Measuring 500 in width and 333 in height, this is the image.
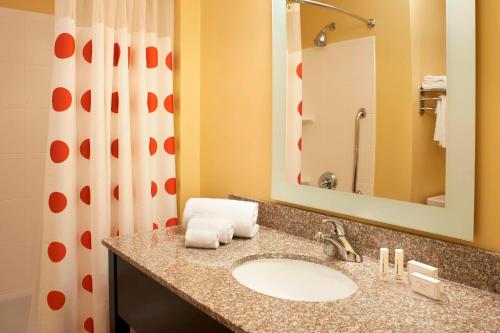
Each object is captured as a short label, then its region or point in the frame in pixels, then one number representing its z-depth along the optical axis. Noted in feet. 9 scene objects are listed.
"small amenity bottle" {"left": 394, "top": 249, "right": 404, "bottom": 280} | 3.28
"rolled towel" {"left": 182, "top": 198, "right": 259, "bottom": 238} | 4.43
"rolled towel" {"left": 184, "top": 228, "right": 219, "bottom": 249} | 4.10
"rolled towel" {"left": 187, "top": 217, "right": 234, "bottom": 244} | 4.24
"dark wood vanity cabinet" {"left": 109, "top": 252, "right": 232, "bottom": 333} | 3.09
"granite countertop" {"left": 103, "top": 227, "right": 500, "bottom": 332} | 2.55
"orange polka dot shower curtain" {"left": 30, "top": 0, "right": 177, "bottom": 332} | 4.75
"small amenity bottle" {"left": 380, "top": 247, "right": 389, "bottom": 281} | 3.28
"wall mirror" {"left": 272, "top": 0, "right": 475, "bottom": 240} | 3.15
